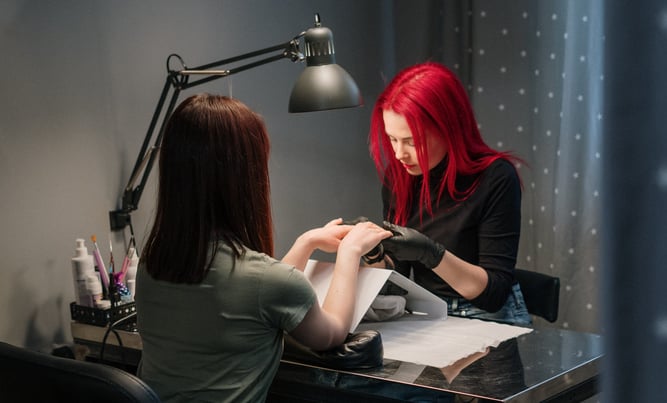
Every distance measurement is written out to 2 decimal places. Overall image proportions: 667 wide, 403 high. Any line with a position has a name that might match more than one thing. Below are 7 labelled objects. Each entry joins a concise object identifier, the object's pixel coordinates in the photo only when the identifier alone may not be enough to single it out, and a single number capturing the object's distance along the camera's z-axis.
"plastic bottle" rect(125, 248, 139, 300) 1.74
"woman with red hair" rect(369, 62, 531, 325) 1.70
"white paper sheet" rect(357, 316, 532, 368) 1.32
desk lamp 1.56
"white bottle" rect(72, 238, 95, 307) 1.69
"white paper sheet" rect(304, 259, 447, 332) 1.38
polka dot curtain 2.32
